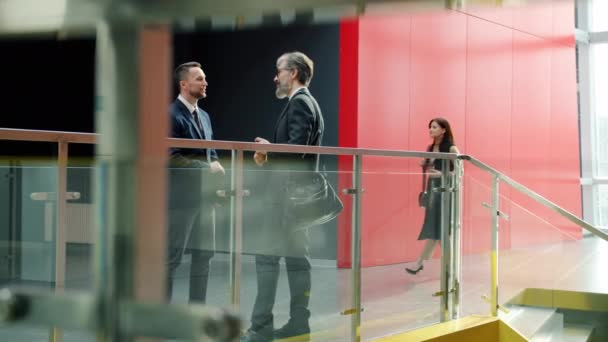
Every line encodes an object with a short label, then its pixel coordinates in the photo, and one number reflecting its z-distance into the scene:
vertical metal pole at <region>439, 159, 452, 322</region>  4.61
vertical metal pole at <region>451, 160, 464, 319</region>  4.68
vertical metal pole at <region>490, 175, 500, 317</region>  4.78
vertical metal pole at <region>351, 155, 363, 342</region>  3.85
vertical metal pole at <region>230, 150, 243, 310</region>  3.12
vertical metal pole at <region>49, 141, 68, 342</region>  2.47
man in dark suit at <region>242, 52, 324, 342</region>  3.31
